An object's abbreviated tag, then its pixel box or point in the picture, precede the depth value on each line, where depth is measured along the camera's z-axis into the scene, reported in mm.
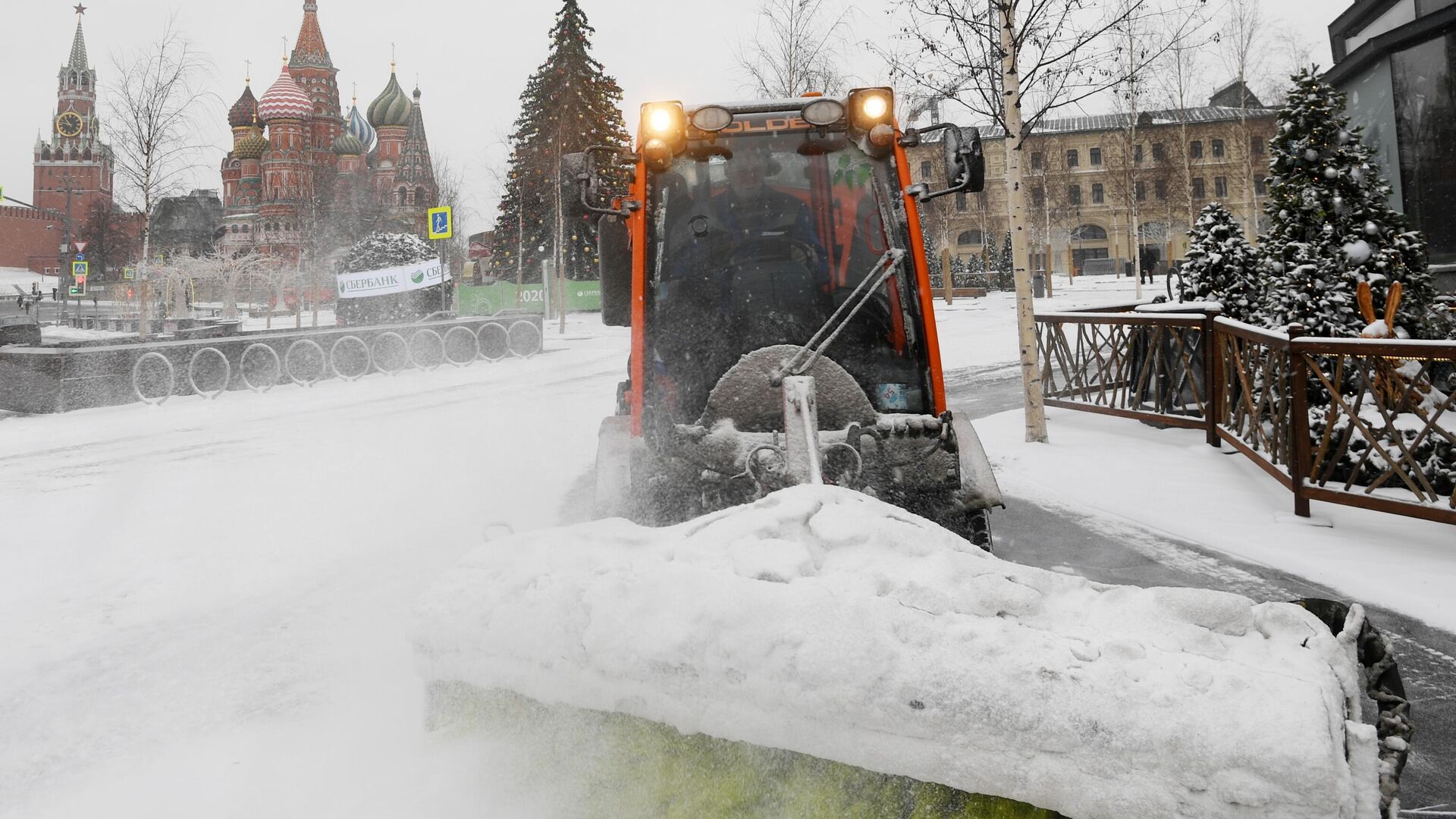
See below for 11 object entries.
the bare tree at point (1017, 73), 8695
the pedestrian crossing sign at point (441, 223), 22781
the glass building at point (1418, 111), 12656
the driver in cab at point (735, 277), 4367
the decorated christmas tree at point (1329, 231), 7516
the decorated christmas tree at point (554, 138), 35156
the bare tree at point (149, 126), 22062
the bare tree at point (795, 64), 23891
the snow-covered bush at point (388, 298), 22688
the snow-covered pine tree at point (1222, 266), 10320
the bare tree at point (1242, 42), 33906
